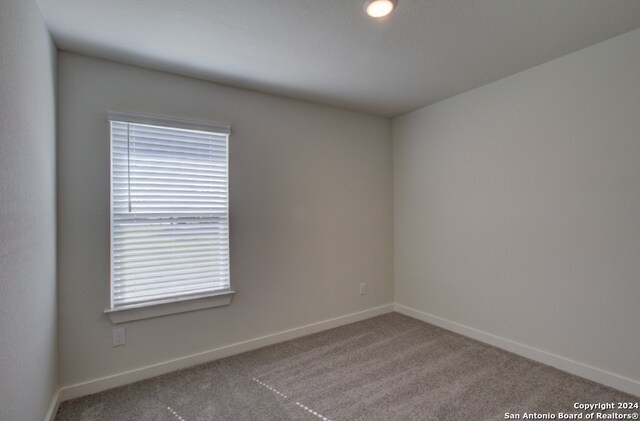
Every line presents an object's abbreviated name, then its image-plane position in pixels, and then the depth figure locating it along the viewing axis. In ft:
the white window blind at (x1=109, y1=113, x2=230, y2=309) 7.68
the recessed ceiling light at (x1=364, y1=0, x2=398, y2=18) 5.61
